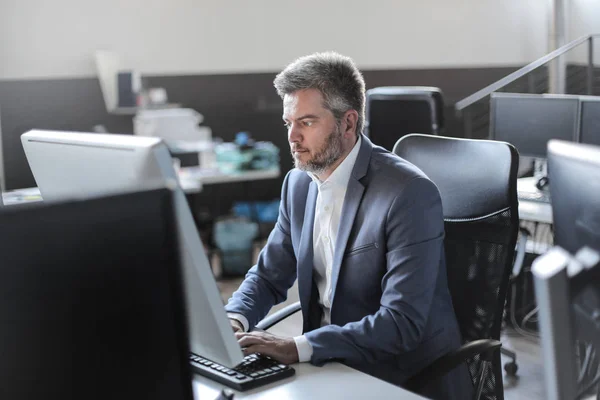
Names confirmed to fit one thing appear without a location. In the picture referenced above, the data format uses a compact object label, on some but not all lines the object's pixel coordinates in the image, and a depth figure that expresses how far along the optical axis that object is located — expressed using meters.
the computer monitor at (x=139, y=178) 1.08
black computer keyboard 1.44
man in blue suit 1.65
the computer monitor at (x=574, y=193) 0.93
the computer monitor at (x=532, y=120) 3.71
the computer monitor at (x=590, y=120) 3.48
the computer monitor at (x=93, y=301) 0.81
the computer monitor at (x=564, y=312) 0.74
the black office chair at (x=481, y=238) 1.90
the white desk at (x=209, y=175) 4.63
